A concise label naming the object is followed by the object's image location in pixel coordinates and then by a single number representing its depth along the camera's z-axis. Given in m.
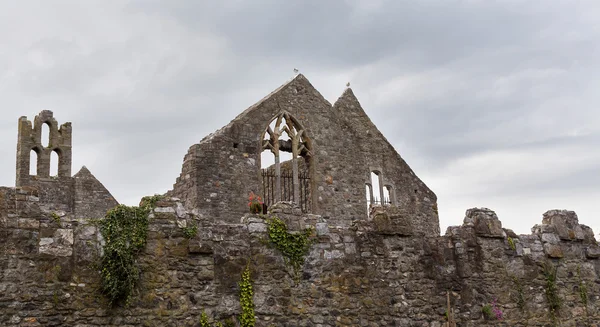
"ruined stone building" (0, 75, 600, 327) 10.17
